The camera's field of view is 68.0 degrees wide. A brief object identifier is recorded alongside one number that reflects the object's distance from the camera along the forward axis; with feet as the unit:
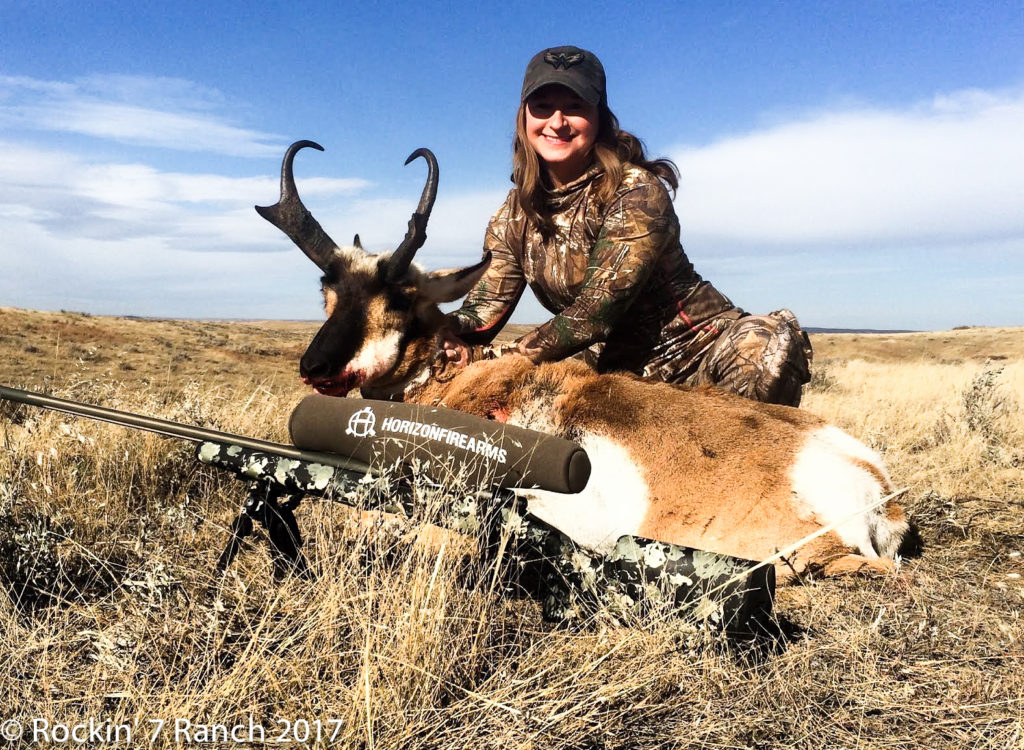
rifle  9.34
